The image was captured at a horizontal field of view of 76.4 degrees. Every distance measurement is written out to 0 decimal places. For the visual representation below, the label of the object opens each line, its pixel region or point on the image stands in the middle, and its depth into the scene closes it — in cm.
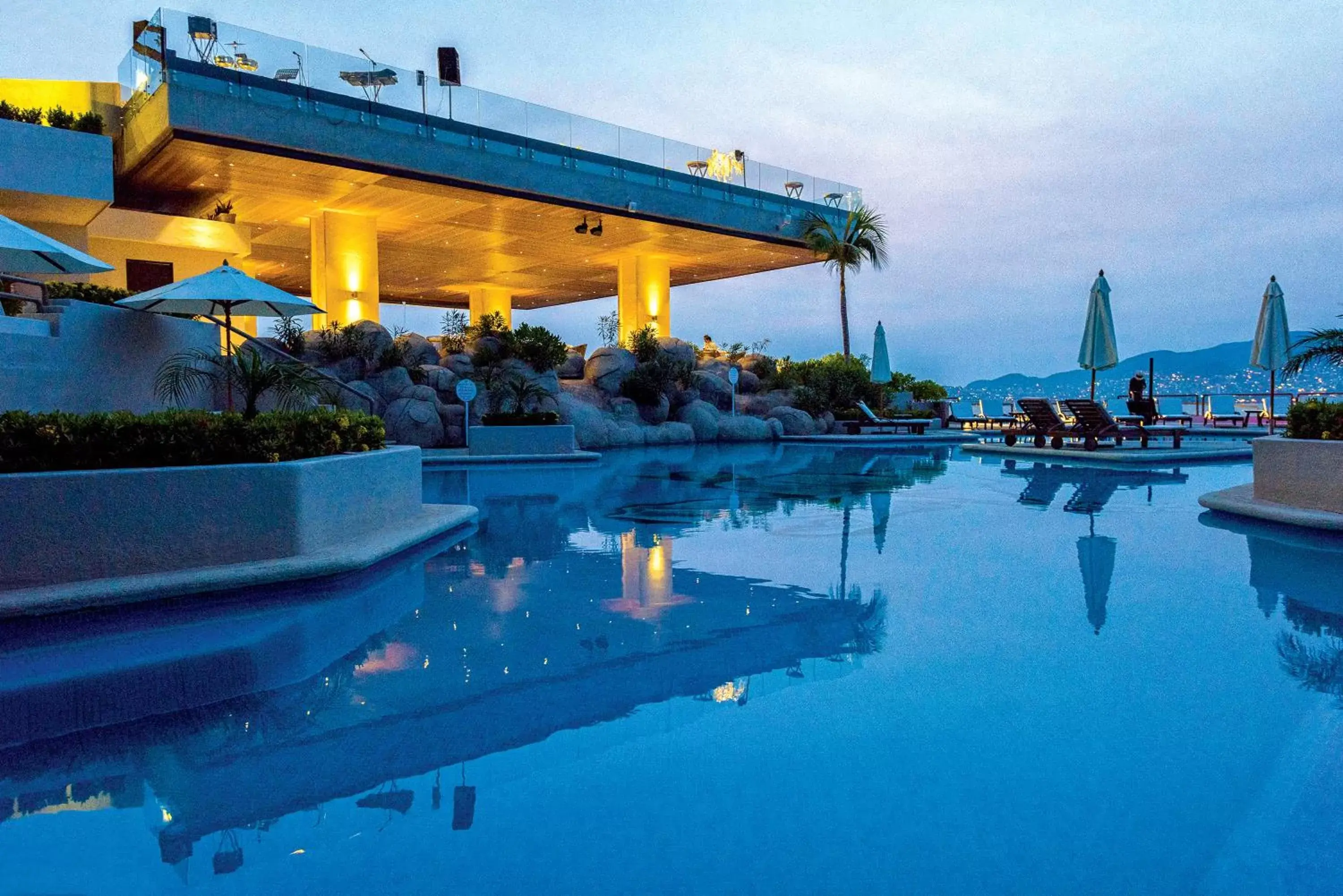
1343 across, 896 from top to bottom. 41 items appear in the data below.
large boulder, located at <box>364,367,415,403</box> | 1872
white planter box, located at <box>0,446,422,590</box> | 487
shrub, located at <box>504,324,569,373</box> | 2148
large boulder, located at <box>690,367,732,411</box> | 2484
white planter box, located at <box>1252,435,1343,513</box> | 740
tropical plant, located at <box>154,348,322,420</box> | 734
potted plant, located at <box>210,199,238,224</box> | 2086
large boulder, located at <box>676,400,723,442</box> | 2291
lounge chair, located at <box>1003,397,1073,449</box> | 1611
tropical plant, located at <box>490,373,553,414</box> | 1817
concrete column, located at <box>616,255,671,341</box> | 2830
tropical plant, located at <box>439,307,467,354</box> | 2175
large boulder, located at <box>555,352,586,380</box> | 2475
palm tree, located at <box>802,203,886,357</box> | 2648
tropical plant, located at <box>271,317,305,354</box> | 1884
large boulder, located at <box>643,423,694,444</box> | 2159
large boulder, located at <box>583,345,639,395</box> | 2352
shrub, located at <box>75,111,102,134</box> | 1727
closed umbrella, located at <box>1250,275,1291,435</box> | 1530
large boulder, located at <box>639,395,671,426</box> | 2344
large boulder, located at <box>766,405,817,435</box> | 2420
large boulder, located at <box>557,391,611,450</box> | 2031
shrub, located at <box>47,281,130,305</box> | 1043
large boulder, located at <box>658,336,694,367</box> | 2486
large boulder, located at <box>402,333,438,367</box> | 2009
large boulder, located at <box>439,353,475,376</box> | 2058
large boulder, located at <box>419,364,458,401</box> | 1952
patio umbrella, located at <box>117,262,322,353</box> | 886
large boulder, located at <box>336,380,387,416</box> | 1706
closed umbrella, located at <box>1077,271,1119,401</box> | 1614
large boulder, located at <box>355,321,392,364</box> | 1928
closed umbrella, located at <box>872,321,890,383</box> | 2391
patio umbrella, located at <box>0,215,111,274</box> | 799
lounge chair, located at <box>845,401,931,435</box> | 2256
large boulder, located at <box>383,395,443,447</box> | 1784
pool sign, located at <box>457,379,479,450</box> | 1631
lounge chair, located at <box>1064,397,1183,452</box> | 1510
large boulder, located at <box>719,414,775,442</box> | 2286
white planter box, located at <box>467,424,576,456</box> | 1633
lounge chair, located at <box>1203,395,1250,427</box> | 2531
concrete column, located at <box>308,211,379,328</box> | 2161
